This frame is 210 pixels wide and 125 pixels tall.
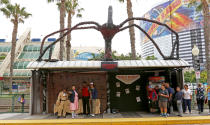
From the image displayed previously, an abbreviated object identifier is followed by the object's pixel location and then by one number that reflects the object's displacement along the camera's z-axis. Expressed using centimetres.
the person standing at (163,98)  977
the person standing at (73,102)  1012
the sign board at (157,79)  1080
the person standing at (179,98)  995
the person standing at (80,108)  1110
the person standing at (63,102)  1035
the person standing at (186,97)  1094
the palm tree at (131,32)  1747
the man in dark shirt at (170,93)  1027
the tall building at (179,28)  12912
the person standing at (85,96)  1060
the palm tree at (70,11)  2079
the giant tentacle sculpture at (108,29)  1088
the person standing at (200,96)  1082
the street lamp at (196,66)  1220
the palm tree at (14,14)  2714
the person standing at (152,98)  1071
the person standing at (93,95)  1075
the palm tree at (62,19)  1862
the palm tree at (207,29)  1612
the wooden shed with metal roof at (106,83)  1126
